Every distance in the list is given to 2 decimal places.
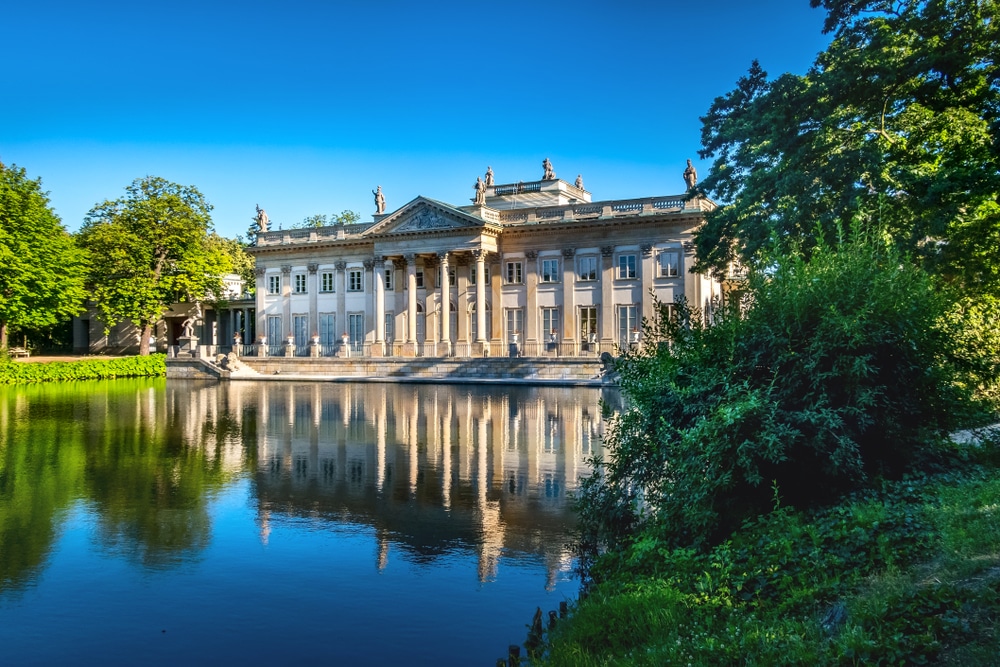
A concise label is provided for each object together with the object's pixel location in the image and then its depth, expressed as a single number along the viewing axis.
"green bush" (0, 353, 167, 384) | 46.89
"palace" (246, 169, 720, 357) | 47.66
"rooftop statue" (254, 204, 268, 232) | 61.27
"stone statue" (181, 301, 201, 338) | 56.38
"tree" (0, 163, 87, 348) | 50.97
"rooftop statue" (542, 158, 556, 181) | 56.23
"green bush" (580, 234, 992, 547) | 8.52
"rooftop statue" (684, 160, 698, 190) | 47.47
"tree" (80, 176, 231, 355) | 58.94
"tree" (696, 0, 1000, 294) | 17.03
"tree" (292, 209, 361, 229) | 88.50
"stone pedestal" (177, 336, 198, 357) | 54.38
